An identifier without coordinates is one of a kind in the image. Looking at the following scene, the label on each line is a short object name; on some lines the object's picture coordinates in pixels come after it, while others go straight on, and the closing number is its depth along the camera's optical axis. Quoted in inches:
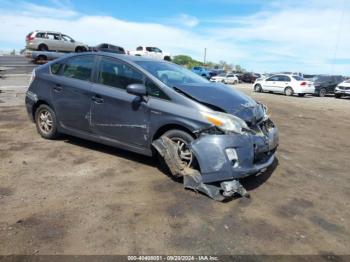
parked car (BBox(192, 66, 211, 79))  1559.9
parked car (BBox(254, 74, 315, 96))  1003.9
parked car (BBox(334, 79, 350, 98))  1014.9
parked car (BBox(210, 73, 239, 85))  1760.6
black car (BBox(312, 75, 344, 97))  1097.4
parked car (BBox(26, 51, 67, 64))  934.7
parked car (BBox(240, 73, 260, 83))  2117.4
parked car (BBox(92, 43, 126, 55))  902.2
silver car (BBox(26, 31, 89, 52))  1019.3
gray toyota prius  171.5
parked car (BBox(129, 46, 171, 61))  1457.3
